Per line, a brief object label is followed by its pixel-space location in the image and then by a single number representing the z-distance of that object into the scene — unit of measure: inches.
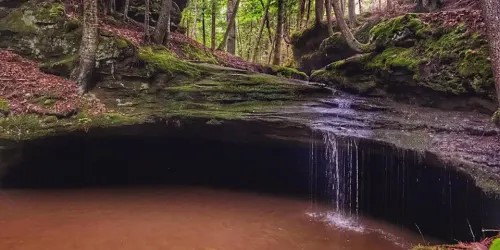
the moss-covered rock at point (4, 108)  384.8
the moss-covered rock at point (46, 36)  459.5
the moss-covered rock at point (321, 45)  691.1
